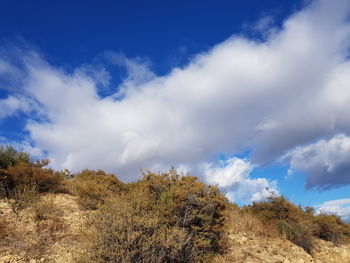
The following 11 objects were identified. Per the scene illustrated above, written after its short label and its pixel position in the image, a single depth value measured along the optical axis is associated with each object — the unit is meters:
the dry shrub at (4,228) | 7.06
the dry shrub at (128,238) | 5.57
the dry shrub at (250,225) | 11.76
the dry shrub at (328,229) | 13.92
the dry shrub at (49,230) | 7.19
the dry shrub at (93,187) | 10.29
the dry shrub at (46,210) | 8.30
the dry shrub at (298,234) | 11.76
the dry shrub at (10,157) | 11.03
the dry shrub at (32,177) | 10.01
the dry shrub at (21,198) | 8.55
